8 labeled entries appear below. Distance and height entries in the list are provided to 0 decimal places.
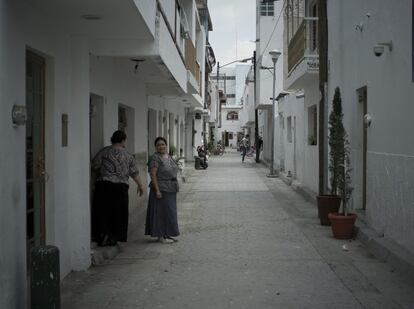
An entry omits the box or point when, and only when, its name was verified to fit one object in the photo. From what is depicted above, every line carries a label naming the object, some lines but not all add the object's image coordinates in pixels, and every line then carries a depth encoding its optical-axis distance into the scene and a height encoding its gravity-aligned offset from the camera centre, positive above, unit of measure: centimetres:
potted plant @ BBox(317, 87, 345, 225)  1029 -31
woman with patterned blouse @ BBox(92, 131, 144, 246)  823 -70
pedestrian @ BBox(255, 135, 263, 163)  3743 -38
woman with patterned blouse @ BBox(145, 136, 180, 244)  909 -85
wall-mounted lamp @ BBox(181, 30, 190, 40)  1400 +252
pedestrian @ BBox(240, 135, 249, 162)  3803 -45
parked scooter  2902 -102
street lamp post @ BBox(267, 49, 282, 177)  2206 +73
